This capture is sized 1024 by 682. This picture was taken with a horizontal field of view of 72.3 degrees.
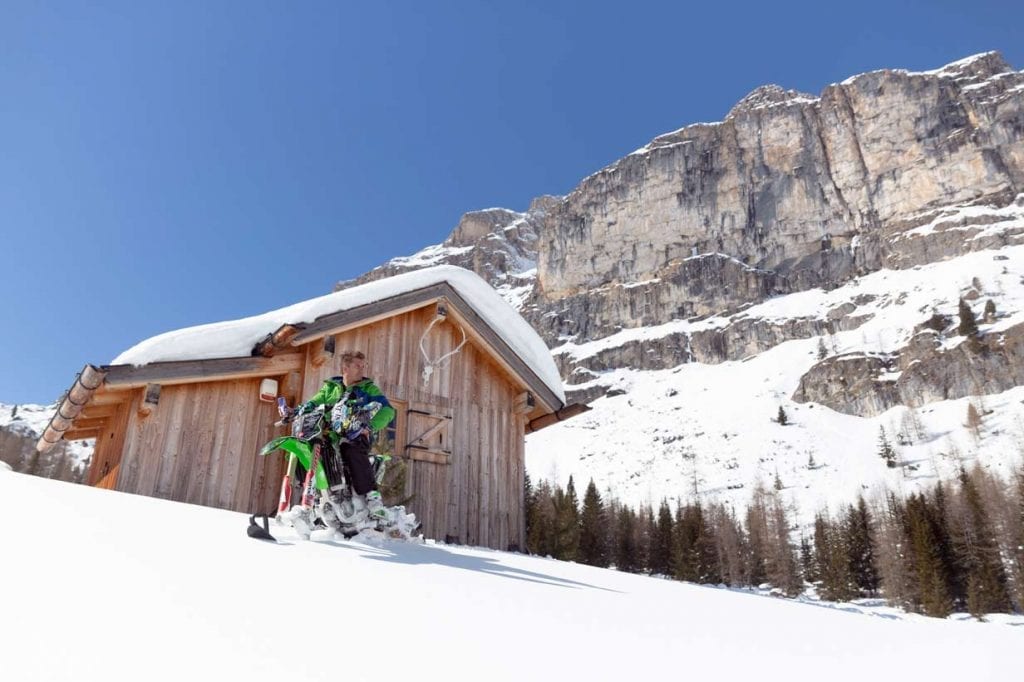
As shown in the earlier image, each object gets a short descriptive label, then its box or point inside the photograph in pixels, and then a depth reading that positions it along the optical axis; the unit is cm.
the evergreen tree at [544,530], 4791
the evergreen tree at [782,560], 5573
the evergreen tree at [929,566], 4275
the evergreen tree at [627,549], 6056
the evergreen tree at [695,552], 5616
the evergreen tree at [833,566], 5034
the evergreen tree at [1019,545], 4250
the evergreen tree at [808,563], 5805
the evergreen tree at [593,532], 5688
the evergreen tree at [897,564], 4700
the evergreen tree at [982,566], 4238
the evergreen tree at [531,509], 5013
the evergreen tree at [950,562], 4588
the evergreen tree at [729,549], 6325
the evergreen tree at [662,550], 6009
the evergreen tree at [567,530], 4388
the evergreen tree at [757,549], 6306
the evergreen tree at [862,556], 5278
